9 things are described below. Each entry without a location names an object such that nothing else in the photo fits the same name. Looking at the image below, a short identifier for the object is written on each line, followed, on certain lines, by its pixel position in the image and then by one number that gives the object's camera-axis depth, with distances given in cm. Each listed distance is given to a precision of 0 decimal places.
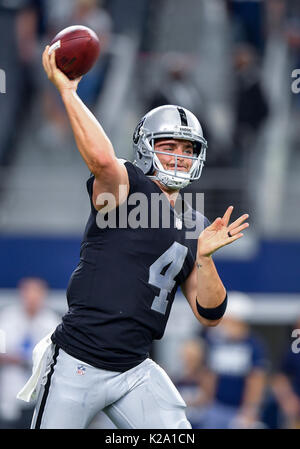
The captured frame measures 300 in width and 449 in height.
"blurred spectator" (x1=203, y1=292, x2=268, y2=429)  1462
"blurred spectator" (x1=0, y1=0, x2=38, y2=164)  2112
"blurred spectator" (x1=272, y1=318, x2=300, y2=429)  1520
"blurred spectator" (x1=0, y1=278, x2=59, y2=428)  1545
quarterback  849
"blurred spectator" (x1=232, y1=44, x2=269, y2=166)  1920
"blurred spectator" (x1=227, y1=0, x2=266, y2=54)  2194
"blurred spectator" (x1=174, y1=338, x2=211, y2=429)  1522
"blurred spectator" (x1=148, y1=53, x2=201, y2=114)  1808
